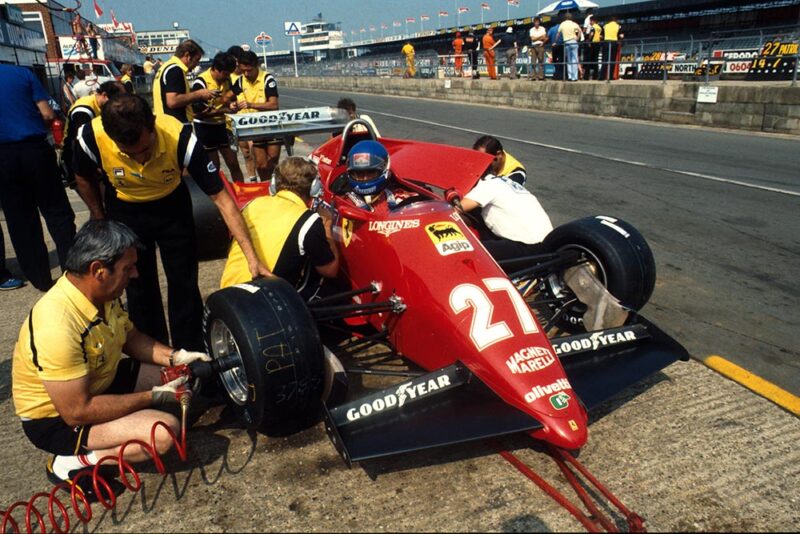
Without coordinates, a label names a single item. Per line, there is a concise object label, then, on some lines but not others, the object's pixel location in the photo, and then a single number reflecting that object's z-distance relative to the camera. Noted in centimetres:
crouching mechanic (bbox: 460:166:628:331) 453
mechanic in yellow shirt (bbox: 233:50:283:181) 809
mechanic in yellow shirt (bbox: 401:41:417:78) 3397
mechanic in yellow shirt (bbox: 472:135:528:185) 548
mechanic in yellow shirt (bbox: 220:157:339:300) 369
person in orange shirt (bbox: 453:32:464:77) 2971
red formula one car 281
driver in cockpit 388
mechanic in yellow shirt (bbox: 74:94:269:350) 327
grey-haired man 263
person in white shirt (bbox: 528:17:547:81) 2209
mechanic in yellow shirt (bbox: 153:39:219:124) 686
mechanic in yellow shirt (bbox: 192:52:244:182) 734
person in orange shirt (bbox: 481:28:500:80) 2598
